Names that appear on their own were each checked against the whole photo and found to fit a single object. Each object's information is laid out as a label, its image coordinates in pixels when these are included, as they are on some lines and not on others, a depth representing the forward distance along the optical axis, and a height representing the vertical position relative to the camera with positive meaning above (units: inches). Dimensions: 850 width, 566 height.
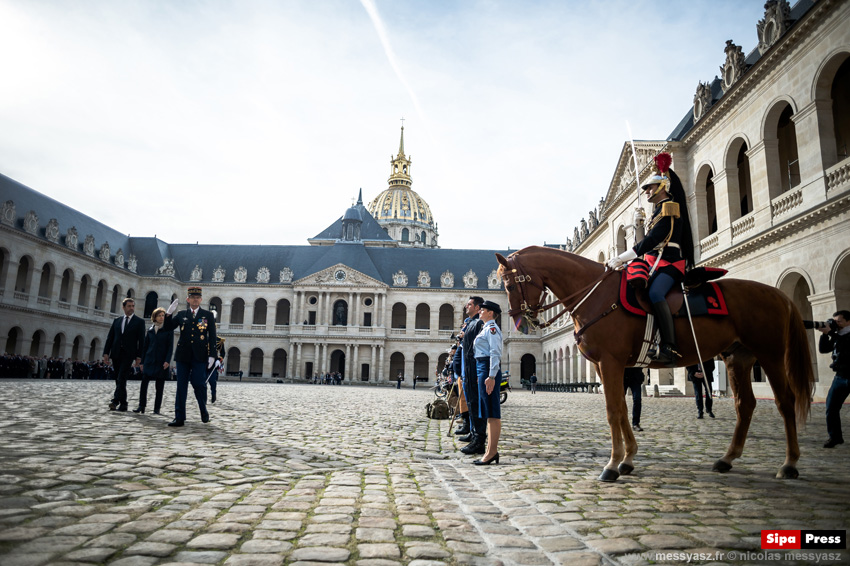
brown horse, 235.3 +24.2
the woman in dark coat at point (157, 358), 422.6 +8.3
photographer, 303.7 +15.7
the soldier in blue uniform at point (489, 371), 253.0 +3.3
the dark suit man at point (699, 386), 501.9 -2.4
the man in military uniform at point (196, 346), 370.3 +15.7
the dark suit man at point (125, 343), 441.4 +19.8
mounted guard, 237.6 +62.3
